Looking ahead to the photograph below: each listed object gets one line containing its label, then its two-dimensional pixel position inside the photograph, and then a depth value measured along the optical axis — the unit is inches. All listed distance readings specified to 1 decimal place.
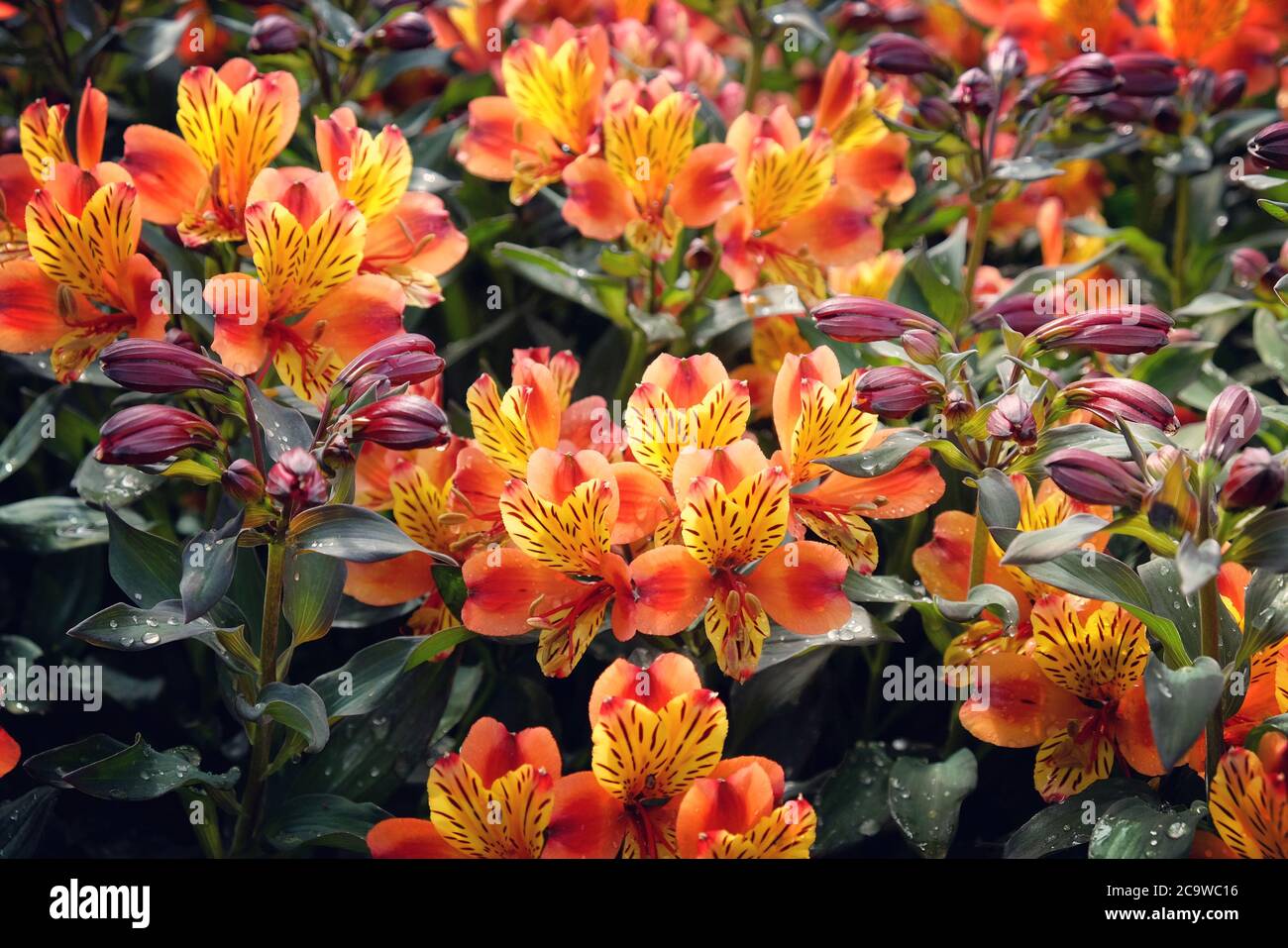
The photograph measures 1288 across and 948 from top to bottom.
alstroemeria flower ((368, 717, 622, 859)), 20.5
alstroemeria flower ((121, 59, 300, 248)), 22.5
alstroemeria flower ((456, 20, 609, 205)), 24.8
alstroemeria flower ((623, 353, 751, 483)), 21.1
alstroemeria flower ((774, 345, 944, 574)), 21.3
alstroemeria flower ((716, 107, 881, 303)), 24.1
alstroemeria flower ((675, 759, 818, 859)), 20.2
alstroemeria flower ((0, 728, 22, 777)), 21.7
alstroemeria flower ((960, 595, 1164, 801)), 21.1
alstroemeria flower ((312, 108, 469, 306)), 22.9
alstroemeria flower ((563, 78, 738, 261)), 23.8
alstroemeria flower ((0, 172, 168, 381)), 21.9
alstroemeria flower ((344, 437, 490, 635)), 22.5
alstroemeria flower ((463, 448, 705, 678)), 20.8
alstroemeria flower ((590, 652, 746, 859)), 20.2
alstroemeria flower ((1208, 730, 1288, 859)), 19.7
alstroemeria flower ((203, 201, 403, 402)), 21.6
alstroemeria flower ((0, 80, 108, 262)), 23.0
